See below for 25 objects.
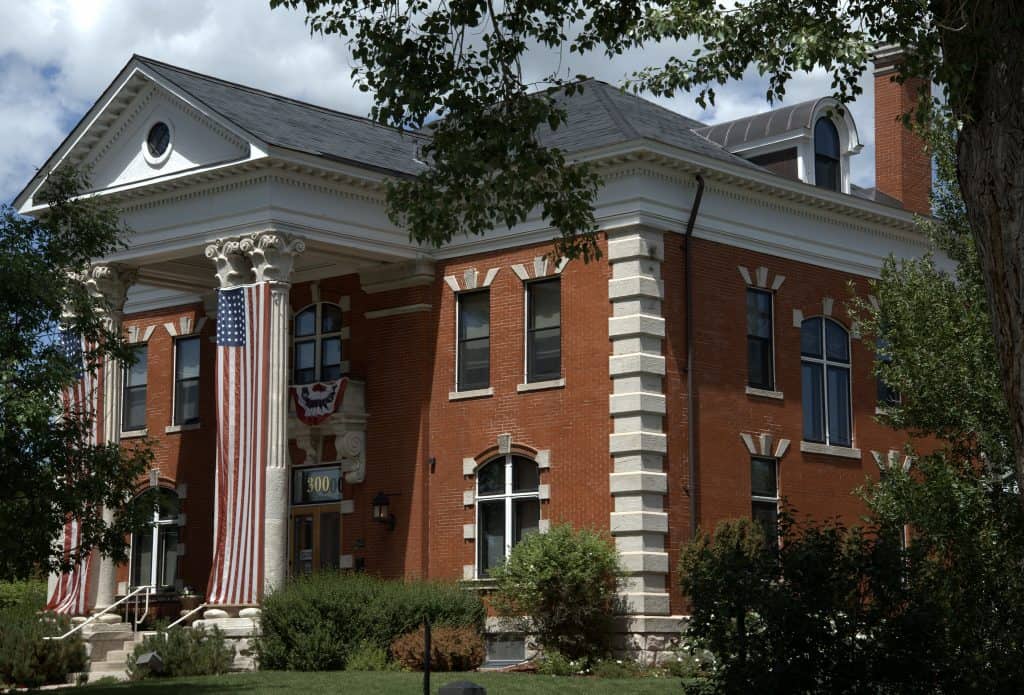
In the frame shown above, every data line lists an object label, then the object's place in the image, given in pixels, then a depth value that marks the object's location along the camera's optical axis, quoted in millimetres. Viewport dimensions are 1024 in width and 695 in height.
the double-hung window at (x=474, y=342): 33688
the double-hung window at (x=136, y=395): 39688
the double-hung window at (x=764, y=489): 32812
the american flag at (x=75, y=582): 33375
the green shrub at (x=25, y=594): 37338
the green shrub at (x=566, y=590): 29578
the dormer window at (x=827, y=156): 36250
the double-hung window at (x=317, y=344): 35938
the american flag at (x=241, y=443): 31000
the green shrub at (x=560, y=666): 29031
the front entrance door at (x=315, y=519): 35250
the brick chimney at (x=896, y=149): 40781
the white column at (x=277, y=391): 30984
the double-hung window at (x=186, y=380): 38688
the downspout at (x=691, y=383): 31328
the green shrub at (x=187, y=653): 29234
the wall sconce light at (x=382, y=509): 33906
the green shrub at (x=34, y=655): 29016
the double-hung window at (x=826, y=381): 34531
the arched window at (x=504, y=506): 32438
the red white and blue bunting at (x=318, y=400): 34500
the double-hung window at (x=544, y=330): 32625
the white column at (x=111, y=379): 34094
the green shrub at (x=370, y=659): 29328
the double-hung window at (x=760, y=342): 33500
